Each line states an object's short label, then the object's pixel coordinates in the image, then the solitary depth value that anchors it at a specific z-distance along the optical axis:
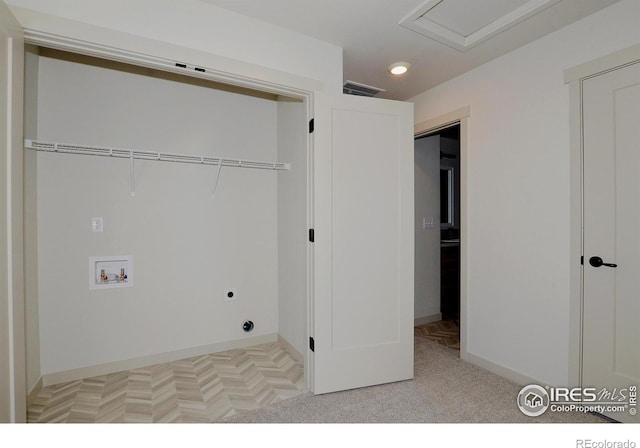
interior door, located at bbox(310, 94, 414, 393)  2.23
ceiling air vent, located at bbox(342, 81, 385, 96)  2.84
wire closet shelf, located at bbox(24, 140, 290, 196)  2.16
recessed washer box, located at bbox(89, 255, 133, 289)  2.50
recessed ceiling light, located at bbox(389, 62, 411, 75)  2.64
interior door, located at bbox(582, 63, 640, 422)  1.83
